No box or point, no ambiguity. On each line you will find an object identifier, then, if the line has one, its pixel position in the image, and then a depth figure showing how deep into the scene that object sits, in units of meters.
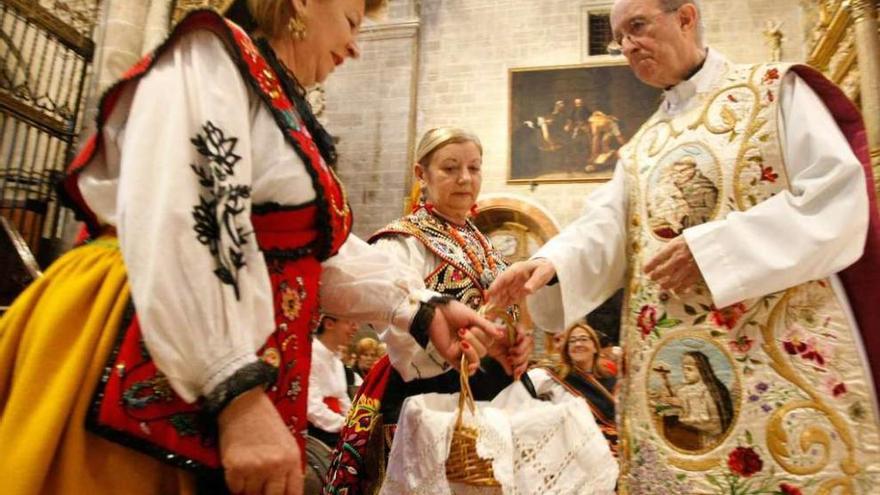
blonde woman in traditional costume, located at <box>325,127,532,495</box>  2.60
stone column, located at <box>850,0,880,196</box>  6.53
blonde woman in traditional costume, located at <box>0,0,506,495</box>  1.05
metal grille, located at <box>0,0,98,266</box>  6.65
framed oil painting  10.47
